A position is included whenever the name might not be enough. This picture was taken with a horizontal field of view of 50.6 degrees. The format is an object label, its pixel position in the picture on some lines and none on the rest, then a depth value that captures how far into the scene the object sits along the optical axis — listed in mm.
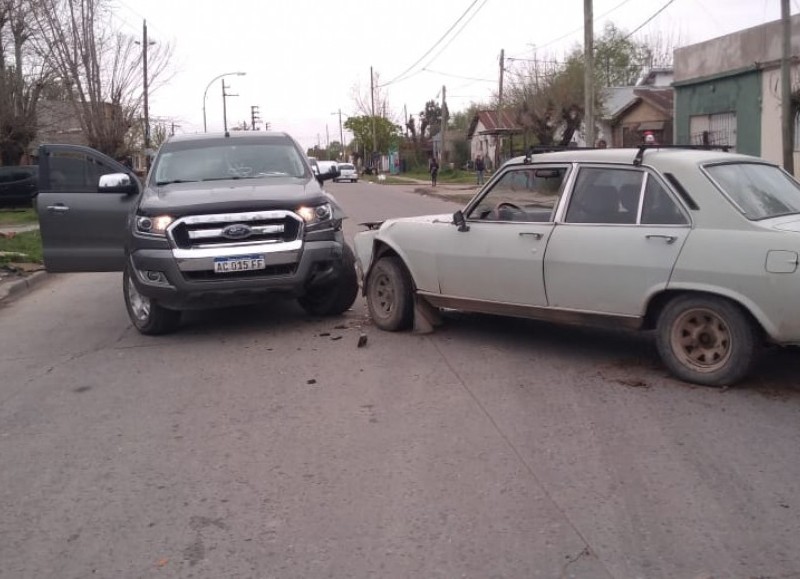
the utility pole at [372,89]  71438
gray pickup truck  7551
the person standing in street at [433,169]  43331
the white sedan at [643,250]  5484
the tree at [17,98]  26875
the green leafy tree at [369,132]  84312
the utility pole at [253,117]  102612
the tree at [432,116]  103188
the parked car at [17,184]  25750
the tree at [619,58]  62531
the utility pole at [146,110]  33172
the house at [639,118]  37269
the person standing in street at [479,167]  42569
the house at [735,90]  21297
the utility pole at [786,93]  16531
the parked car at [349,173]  57456
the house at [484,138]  65188
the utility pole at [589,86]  20772
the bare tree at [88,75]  25500
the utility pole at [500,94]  44750
